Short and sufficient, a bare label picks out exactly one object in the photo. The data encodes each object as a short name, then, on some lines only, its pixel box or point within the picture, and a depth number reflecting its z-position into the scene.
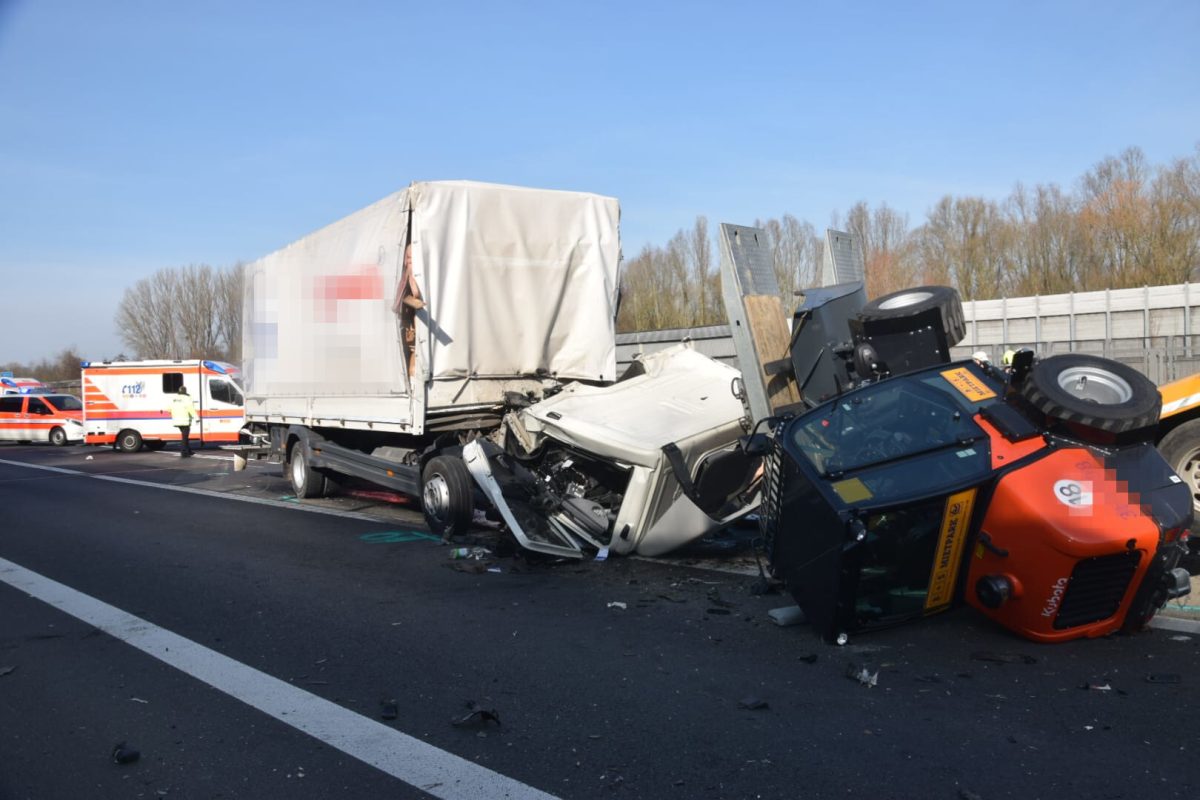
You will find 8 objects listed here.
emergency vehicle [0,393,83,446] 29.20
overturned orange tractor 4.43
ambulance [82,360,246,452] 24.66
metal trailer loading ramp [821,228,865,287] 11.15
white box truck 9.16
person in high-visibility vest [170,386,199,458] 22.66
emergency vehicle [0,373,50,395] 38.12
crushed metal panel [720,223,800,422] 8.37
